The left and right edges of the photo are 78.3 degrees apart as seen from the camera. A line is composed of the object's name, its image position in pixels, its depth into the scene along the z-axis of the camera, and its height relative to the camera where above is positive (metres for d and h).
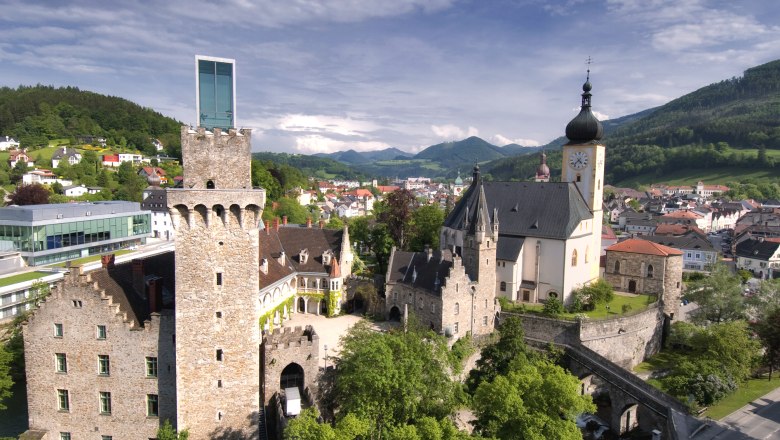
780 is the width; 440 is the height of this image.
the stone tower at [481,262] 43.06 -7.09
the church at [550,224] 48.56 -4.14
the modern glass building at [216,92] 23.50 +4.42
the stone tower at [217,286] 23.50 -5.41
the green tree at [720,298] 48.50 -11.43
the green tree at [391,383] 25.73 -11.04
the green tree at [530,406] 24.41 -11.78
